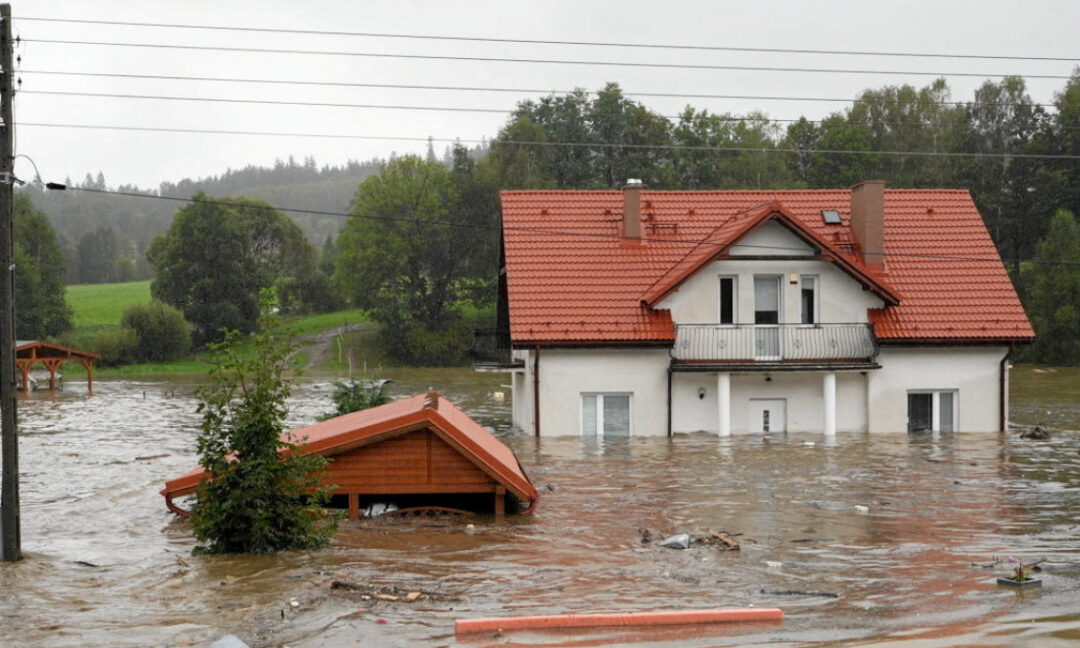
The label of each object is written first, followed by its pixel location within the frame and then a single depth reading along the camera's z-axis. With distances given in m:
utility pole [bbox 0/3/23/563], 15.79
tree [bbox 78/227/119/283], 158.38
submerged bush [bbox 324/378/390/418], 32.34
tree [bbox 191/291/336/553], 16.45
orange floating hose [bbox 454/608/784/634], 12.55
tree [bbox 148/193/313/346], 86.31
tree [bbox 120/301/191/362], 80.19
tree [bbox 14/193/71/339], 87.88
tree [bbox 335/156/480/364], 80.38
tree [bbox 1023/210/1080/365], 68.38
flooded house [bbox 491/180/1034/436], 33.56
